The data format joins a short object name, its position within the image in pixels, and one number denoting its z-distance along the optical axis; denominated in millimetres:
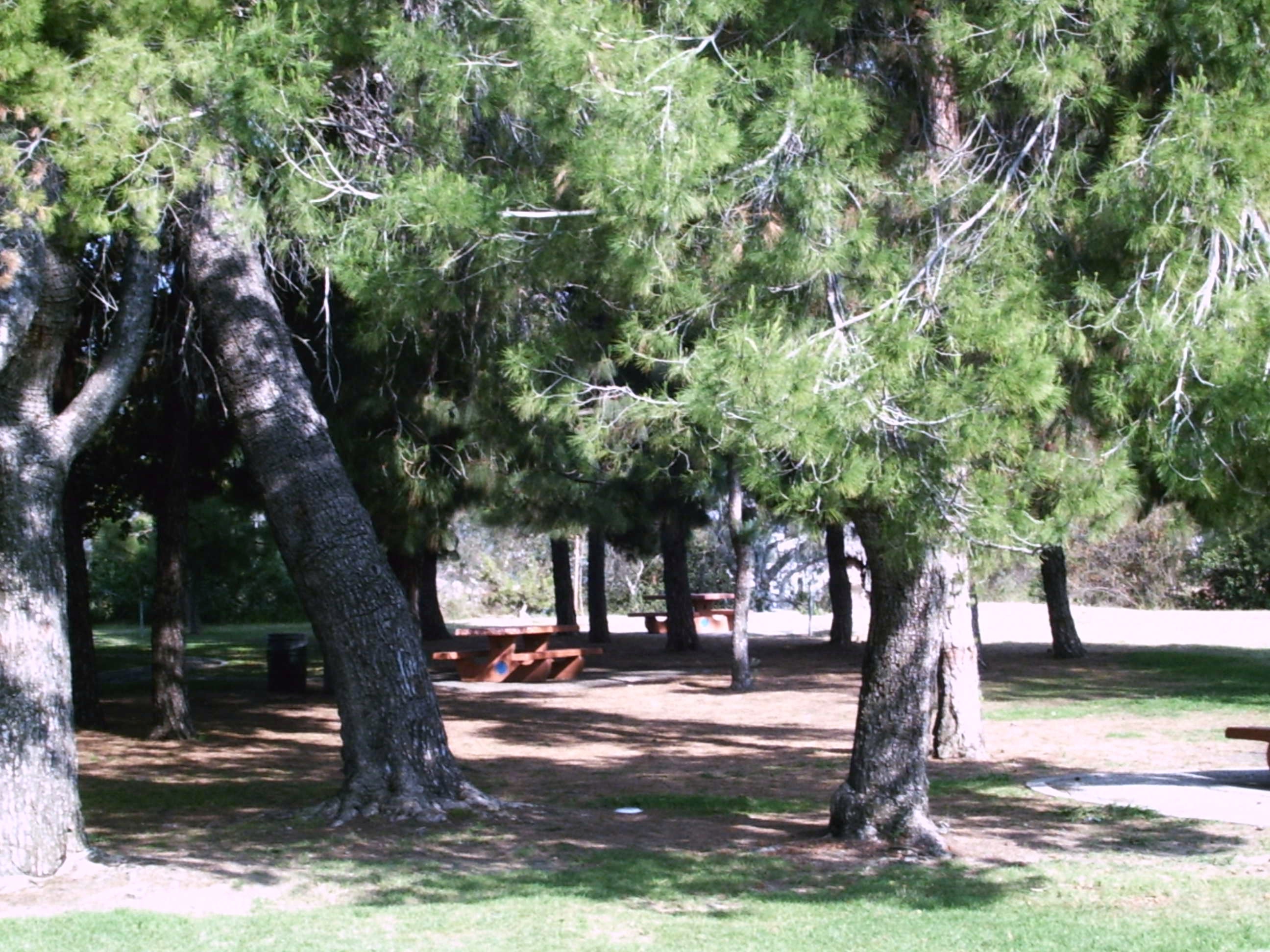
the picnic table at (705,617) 30875
